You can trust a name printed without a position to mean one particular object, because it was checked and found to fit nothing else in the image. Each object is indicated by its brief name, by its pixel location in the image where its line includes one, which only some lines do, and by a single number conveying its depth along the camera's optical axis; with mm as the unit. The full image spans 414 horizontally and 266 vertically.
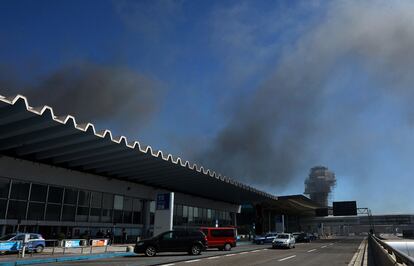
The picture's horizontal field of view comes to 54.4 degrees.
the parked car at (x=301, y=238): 62125
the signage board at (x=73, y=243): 25828
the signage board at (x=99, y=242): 28084
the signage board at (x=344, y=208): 84125
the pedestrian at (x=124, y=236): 40344
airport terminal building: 25531
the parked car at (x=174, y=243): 25609
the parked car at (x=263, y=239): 52894
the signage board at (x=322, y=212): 94625
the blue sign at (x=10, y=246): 23722
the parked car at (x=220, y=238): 33688
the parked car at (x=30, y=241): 24661
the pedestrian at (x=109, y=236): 37119
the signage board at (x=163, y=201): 33906
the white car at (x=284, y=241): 37844
